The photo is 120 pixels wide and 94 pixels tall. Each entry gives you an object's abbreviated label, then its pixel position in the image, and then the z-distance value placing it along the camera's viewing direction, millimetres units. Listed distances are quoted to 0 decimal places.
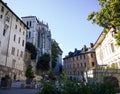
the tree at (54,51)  45173
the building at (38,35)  35135
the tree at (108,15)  8798
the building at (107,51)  16716
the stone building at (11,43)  20707
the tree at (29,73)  23222
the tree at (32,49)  31375
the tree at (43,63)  34474
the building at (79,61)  33816
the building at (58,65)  48917
